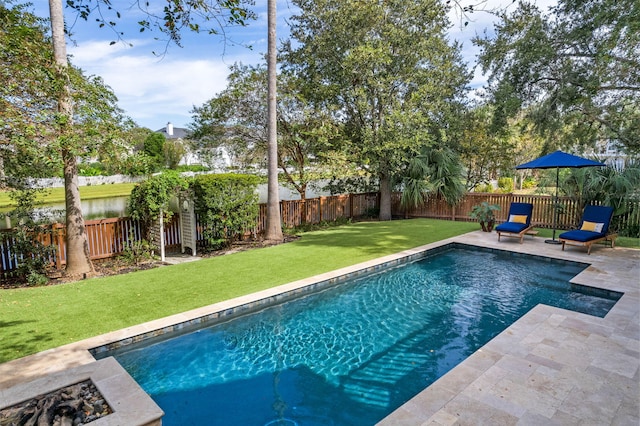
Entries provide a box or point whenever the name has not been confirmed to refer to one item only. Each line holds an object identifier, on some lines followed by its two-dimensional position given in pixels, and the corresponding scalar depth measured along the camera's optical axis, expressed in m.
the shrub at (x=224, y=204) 9.41
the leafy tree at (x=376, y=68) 12.91
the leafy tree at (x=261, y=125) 12.45
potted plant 12.25
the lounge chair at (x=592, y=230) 9.05
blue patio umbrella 9.29
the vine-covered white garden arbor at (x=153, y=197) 8.55
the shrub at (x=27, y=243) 7.27
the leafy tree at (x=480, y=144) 15.56
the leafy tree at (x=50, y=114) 5.88
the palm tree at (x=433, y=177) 14.95
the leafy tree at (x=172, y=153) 40.72
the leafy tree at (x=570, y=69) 8.96
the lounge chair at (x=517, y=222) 10.44
